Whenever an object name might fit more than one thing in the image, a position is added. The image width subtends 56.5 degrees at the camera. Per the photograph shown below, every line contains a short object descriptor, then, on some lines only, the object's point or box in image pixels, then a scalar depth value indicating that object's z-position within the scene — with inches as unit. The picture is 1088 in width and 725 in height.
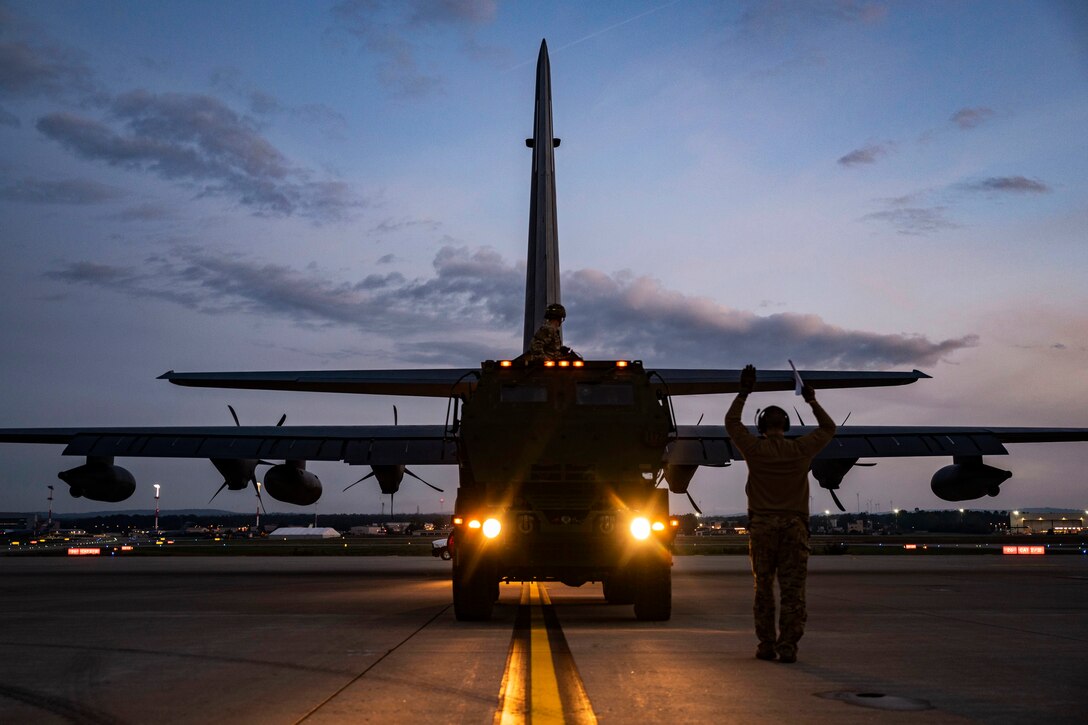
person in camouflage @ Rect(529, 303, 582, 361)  573.3
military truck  500.7
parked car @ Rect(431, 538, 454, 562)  1620.3
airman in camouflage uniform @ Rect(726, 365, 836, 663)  359.6
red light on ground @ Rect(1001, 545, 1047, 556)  1952.5
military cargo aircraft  501.0
